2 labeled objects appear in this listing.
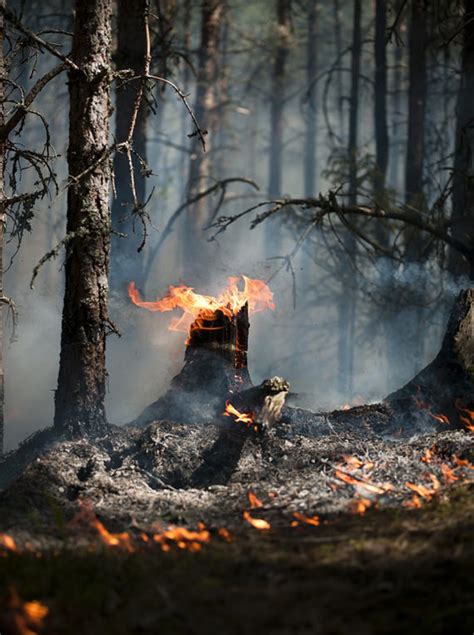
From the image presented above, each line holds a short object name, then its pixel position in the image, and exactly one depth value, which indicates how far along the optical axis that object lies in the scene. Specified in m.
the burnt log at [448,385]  8.94
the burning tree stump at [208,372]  8.95
